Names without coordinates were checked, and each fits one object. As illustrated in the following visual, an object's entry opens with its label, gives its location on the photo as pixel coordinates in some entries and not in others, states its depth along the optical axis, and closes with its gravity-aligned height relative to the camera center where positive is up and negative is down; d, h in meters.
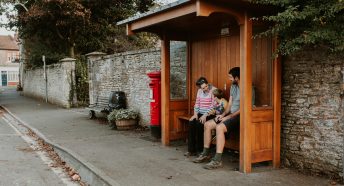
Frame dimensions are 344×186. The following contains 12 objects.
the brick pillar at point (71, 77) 19.02 +0.33
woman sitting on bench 7.46 -0.63
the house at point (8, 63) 66.00 +3.63
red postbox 9.43 -0.38
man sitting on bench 6.53 -0.73
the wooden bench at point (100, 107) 13.09 -0.86
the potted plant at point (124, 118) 11.31 -1.06
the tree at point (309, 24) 5.04 +0.83
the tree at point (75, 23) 20.53 +3.56
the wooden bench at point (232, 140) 7.20 -1.14
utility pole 23.39 +0.07
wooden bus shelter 6.13 +0.44
